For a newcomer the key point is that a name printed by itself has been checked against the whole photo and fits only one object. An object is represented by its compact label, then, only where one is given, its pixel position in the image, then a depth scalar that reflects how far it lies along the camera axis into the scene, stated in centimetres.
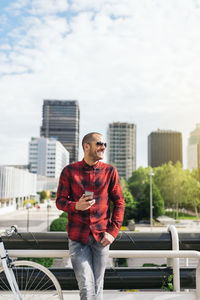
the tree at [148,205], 3747
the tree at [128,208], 3270
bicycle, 245
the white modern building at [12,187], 6272
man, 236
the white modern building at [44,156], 15175
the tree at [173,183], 4875
